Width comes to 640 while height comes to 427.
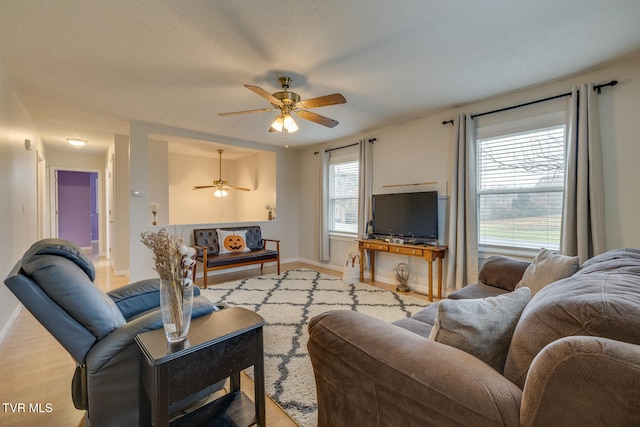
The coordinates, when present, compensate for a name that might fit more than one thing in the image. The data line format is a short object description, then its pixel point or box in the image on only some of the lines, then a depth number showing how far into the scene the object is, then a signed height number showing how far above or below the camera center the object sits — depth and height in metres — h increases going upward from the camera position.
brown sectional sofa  0.60 -0.45
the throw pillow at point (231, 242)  4.68 -0.52
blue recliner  1.25 -0.55
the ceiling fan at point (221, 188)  6.05 +0.51
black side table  1.13 -0.69
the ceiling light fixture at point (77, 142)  5.13 +1.29
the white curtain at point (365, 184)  4.57 +0.43
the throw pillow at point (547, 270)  1.88 -0.42
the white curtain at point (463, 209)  3.38 +0.02
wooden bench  4.27 -0.62
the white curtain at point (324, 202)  5.36 +0.17
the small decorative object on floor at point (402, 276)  4.03 -0.94
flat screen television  3.70 -0.06
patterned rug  1.81 -1.13
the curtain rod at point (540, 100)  2.54 +1.13
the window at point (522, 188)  2.92 +0.25
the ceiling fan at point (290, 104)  2.49 +0.99
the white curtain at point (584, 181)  2.54 +0.26
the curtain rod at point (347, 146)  4.57 +1.15
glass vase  1.21 -0.42
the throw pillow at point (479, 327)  0.99 -0.42
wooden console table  3.51 -0.53
